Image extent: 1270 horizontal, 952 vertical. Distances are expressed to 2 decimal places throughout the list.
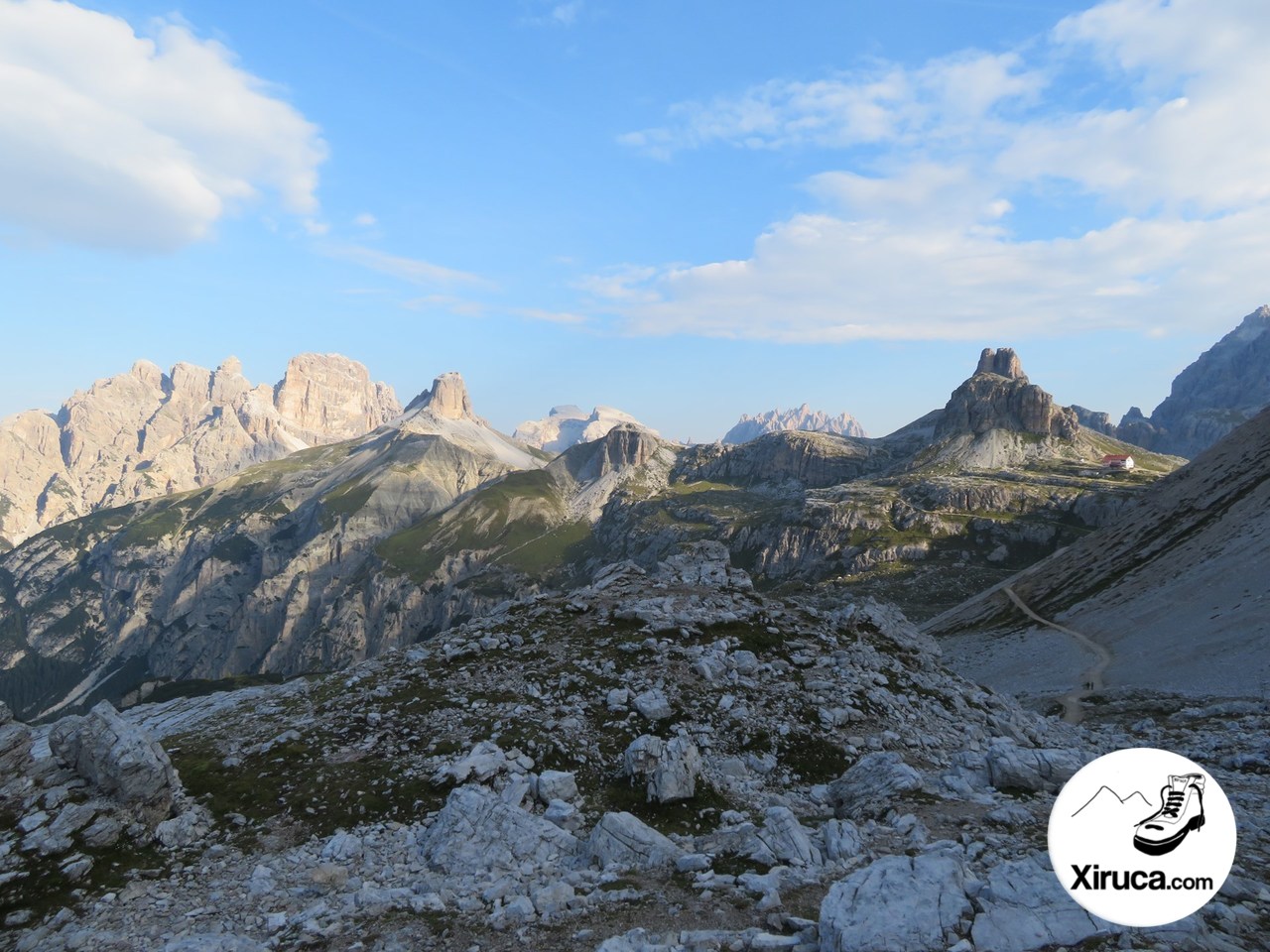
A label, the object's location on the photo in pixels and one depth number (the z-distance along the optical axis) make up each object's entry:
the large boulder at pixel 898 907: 12.36
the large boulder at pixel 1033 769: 23.05
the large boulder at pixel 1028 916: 11.83
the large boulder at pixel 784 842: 18.34
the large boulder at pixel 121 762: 20.97
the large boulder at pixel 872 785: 22.36
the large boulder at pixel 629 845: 18.77
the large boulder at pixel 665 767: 23.53
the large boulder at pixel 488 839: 19.30
